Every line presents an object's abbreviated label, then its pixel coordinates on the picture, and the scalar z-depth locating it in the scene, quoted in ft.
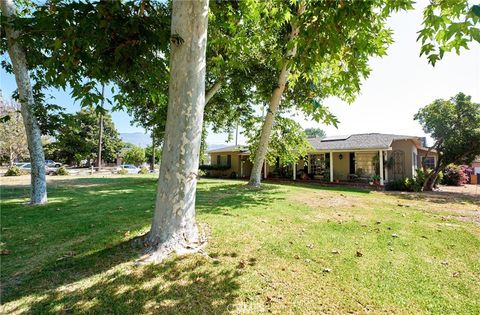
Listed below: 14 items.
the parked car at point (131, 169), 114.97
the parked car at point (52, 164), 138.96
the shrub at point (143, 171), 104.60
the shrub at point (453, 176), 71.10
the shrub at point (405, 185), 51.55
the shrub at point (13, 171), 72.43
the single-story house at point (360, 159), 60.54
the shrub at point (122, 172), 97.38
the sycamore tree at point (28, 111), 25.23
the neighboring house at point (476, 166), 82.44
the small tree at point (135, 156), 171.37
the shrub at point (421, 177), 53.52
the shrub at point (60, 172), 79.84
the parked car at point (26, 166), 115.85
